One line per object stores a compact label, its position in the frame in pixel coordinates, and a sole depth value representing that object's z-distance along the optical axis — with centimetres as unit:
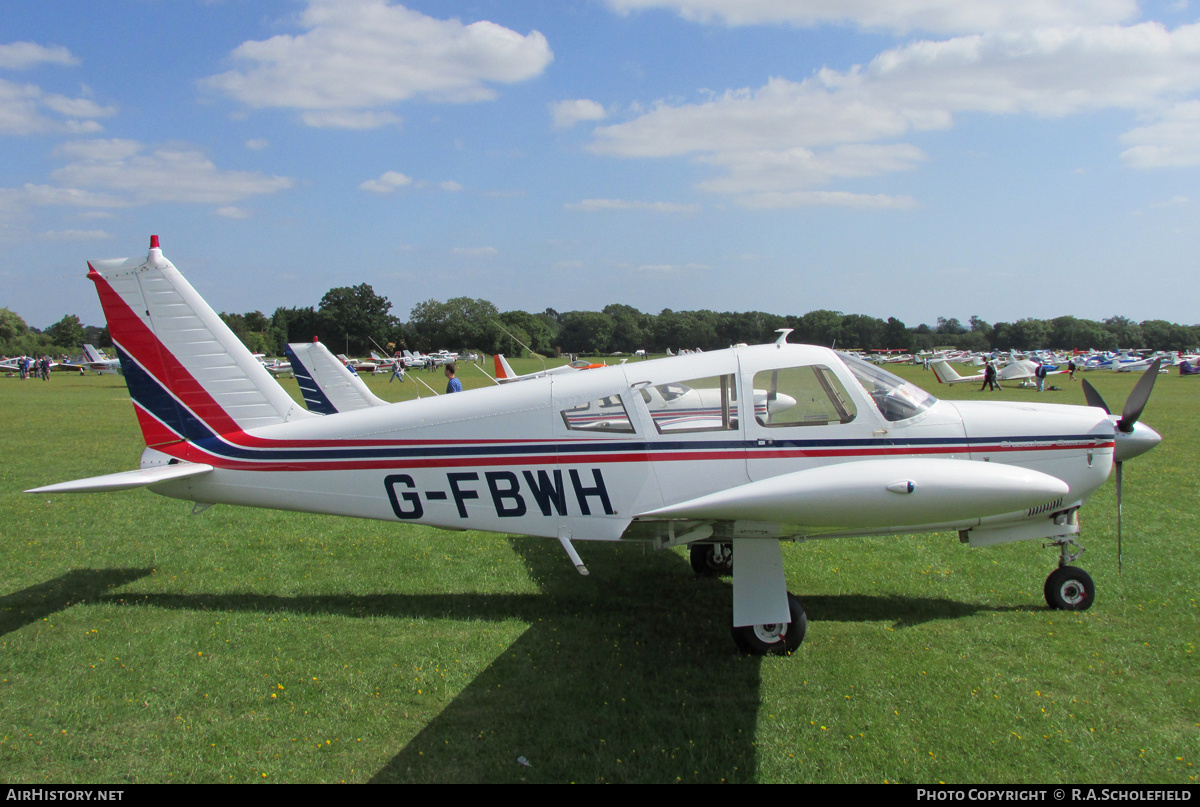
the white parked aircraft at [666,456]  526
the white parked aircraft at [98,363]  5631
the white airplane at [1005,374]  3566
